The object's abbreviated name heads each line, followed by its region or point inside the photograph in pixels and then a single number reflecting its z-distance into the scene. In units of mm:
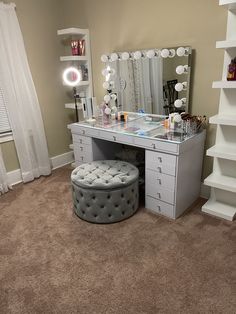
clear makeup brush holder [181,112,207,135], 2316
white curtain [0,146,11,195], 2967
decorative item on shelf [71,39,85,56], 3182
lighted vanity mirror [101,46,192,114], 2512
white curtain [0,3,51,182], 2799
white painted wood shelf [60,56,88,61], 3158
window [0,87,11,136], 2982
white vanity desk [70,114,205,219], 2203
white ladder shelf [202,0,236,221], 2051
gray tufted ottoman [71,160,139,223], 2227
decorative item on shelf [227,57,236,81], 2047
